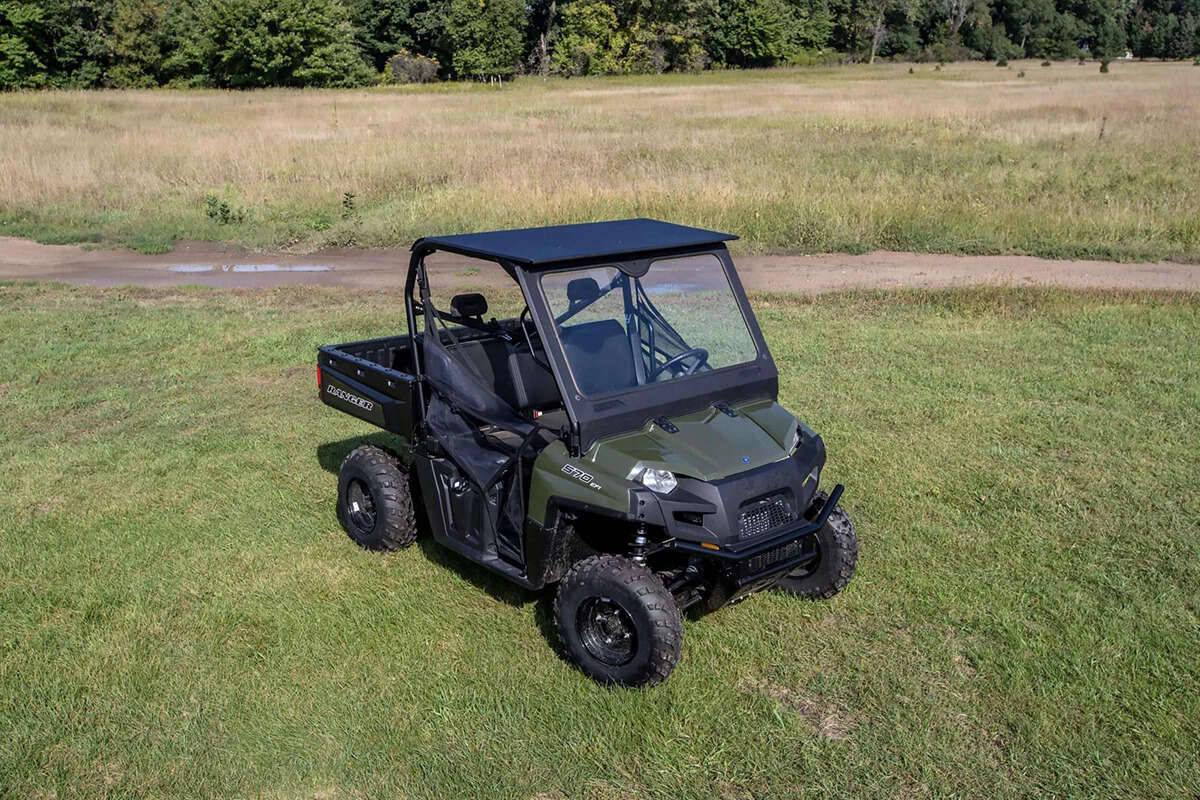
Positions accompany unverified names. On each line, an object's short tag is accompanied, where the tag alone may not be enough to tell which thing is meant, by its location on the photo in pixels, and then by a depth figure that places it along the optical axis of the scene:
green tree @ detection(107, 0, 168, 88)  58.81
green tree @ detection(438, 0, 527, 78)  69.38
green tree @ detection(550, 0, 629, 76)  71.62
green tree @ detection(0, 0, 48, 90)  54.34
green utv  4.32
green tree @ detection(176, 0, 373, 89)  56.84
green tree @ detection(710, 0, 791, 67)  76.38
